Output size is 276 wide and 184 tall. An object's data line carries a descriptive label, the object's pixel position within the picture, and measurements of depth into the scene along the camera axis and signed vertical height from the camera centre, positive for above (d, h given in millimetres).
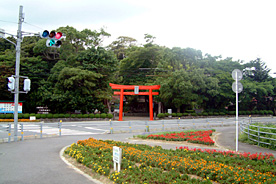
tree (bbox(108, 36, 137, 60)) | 69875 +17530
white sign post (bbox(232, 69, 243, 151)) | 11052 +979
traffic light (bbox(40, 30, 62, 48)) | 11461 +3026
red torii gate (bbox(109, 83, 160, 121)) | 38581 +1880
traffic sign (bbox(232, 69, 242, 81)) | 11112 +1396
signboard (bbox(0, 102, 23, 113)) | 34562 -858
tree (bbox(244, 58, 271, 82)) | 53969 +7510
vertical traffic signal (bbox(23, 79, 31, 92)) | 15391 +1053
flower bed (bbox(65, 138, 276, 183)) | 6176 -1927
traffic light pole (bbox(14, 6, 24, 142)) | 15052 +2437
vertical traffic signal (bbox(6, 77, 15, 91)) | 14633 +1110
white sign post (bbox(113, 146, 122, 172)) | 6516 -1427
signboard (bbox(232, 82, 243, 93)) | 11009 +792
